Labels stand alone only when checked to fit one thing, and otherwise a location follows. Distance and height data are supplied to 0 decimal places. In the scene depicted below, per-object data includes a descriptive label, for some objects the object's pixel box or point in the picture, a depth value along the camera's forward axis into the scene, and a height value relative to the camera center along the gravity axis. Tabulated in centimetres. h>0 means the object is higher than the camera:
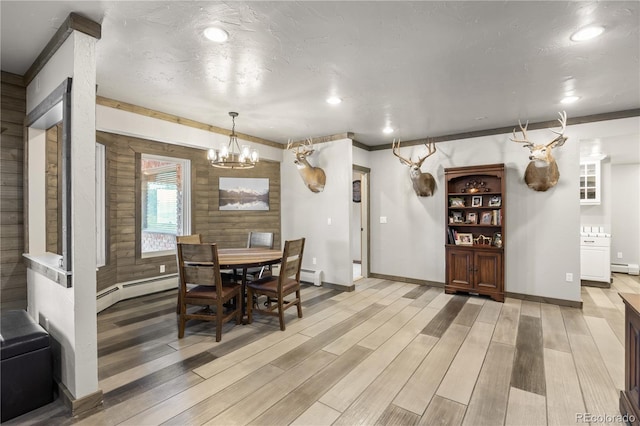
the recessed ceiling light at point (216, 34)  220 +132
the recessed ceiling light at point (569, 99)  348 +130
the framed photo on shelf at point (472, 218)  492 -10
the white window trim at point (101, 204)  393 +13
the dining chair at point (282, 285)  338 -83
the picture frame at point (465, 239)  482 -44
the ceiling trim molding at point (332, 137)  513 +131
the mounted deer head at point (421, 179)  502 +56
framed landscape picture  546 +36
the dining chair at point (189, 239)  398 -35
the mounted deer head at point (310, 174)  515 +68
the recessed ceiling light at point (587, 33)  214 +129
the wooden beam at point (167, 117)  366 +134
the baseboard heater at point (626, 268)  618 -118
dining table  331 -53
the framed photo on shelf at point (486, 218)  474 -10
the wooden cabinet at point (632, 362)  180 -95
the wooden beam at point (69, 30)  200 +126
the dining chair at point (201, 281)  301 -69
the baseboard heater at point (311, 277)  540 -116
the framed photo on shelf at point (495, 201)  470 +16
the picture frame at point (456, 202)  497 +16
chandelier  374 +71
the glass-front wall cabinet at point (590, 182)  575 +55
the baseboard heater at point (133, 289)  389 -108
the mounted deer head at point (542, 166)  403 +63
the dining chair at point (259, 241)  440 -45
